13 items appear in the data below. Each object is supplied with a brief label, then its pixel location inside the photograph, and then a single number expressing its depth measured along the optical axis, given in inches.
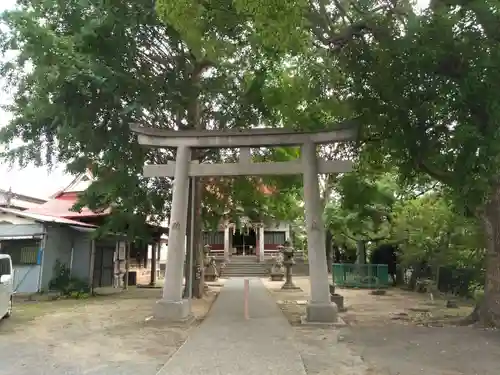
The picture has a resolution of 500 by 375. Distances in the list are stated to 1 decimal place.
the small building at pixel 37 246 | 706.8
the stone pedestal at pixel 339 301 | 557.6
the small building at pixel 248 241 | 1600.6
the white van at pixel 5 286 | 414.0
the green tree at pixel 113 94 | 490.0
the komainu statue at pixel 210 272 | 1143.5
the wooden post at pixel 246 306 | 483.6
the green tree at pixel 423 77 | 330.6
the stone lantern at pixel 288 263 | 914.1
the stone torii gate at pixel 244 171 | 443.5
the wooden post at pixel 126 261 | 908.2
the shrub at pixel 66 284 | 703.1
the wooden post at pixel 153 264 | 999.8
